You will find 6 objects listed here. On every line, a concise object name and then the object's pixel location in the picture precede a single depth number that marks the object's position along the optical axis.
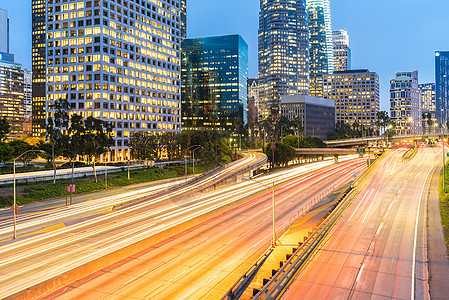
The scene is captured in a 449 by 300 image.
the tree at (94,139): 76.44
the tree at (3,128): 68.34
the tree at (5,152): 77.61
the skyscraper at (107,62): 132.12
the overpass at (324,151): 116.38
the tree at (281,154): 122.75
